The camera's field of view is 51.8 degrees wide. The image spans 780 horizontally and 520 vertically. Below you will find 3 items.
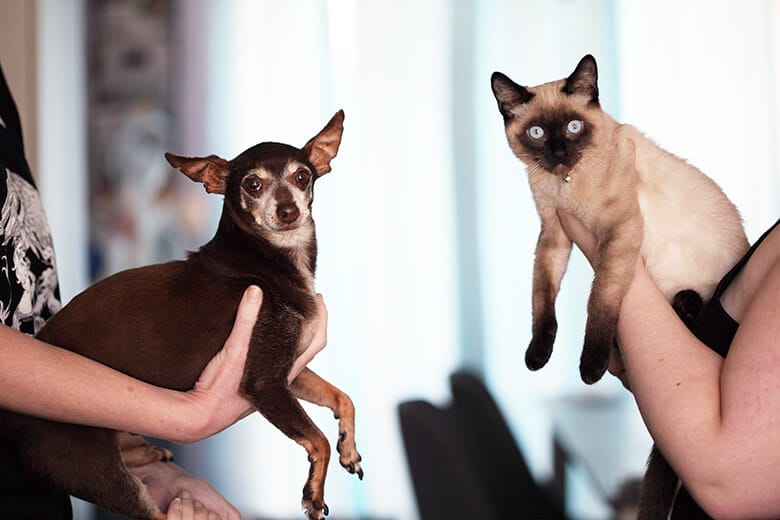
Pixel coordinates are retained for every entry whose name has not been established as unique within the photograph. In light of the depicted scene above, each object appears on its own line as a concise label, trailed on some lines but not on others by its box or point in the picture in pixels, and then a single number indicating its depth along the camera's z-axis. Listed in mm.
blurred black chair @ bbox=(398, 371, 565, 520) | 2609
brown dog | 1055
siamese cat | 1205
